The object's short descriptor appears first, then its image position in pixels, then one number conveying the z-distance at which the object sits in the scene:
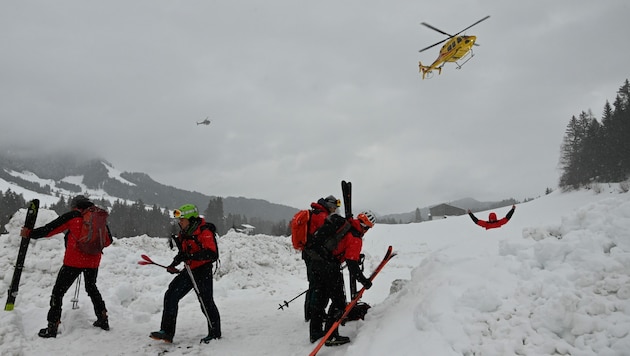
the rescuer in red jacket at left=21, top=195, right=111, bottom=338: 5.80
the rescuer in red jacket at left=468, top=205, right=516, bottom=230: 7.07
